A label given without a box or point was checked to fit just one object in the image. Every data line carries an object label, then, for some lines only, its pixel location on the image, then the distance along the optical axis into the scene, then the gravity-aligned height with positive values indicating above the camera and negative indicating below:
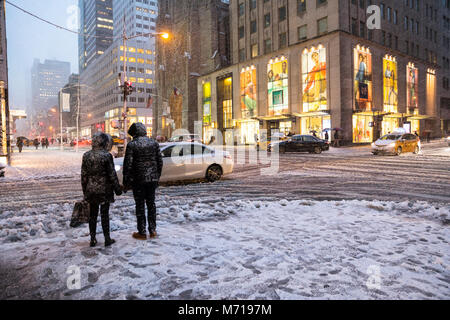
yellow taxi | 20.39 +0.30
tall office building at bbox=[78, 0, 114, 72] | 147.88 +66.41
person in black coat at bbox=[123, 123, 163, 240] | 4.72 -0.31
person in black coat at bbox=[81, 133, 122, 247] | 4.26 -0.36
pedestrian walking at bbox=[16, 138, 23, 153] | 35.79 +1.43
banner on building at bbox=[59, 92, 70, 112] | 35.78 +6.31
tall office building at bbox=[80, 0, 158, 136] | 97.31 +29.12
